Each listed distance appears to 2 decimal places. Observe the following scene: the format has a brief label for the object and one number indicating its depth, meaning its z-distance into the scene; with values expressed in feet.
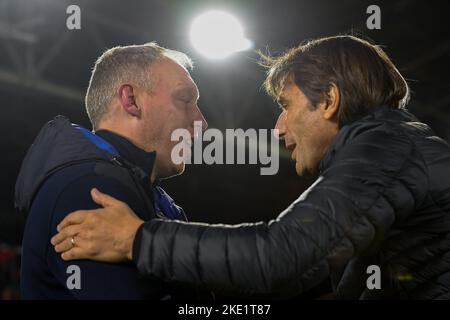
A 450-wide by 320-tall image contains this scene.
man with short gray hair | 4.46
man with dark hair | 4.01
